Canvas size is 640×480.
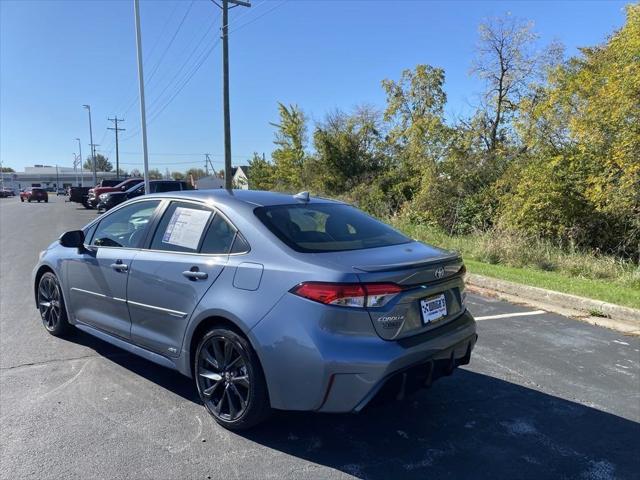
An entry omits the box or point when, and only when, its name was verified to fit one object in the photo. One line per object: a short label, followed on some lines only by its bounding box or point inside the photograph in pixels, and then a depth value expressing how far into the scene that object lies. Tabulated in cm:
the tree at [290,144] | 3441
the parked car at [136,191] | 2091
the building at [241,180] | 5088
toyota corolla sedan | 296
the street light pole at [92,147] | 6010
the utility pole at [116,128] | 7244
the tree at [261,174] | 4031
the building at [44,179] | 12144
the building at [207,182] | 6849
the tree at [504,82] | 2055
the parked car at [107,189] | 2724
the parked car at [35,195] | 4935
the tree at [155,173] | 12159
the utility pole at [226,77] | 2191
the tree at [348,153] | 2603
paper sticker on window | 378
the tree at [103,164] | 14700
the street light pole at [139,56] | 2106
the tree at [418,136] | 1809
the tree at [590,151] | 1002
